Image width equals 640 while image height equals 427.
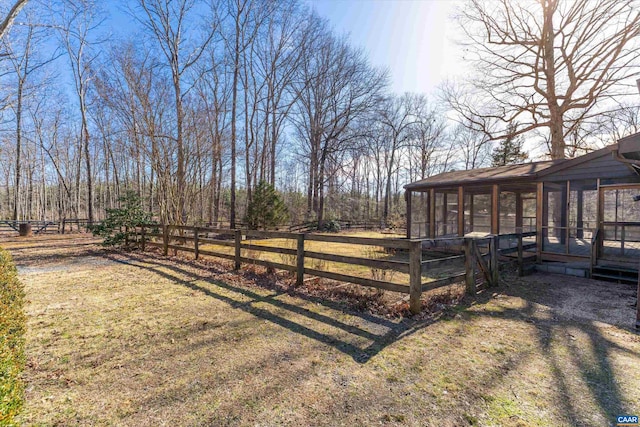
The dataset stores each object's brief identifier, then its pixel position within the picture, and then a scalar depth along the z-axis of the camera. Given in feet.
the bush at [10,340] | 4.86
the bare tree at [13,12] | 19.21
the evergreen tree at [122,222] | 34.22
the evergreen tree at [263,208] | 53.93
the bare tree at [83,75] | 55.11
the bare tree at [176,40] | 38.91
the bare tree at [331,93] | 68.22
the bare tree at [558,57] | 40.52
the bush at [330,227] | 69.56
